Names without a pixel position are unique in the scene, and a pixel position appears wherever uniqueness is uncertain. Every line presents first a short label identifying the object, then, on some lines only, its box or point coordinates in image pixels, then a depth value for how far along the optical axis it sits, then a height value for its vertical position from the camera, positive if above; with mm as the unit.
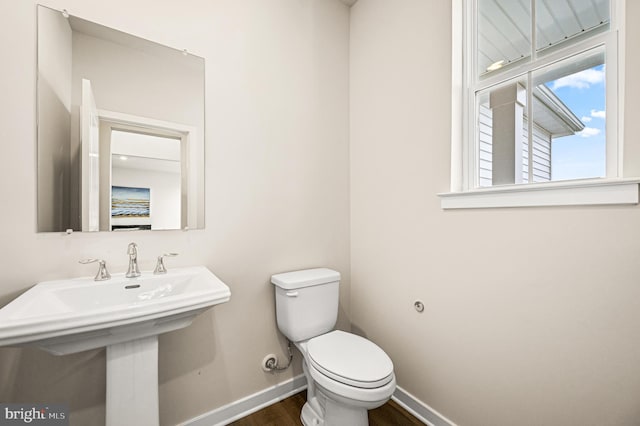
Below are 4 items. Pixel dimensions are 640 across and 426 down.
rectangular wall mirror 1136 +379
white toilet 1169 -708
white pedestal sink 789 -352
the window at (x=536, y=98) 1013 +514
